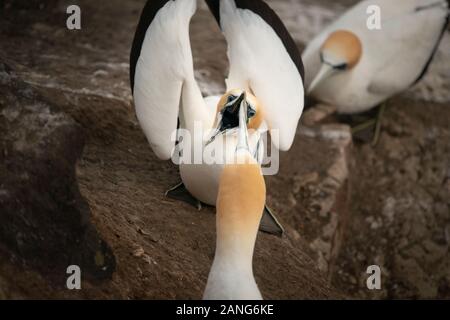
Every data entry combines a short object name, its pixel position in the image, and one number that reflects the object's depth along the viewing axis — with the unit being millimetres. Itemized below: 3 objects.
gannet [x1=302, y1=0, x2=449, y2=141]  5727
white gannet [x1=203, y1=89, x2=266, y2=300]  3023
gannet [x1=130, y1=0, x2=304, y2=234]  3559
